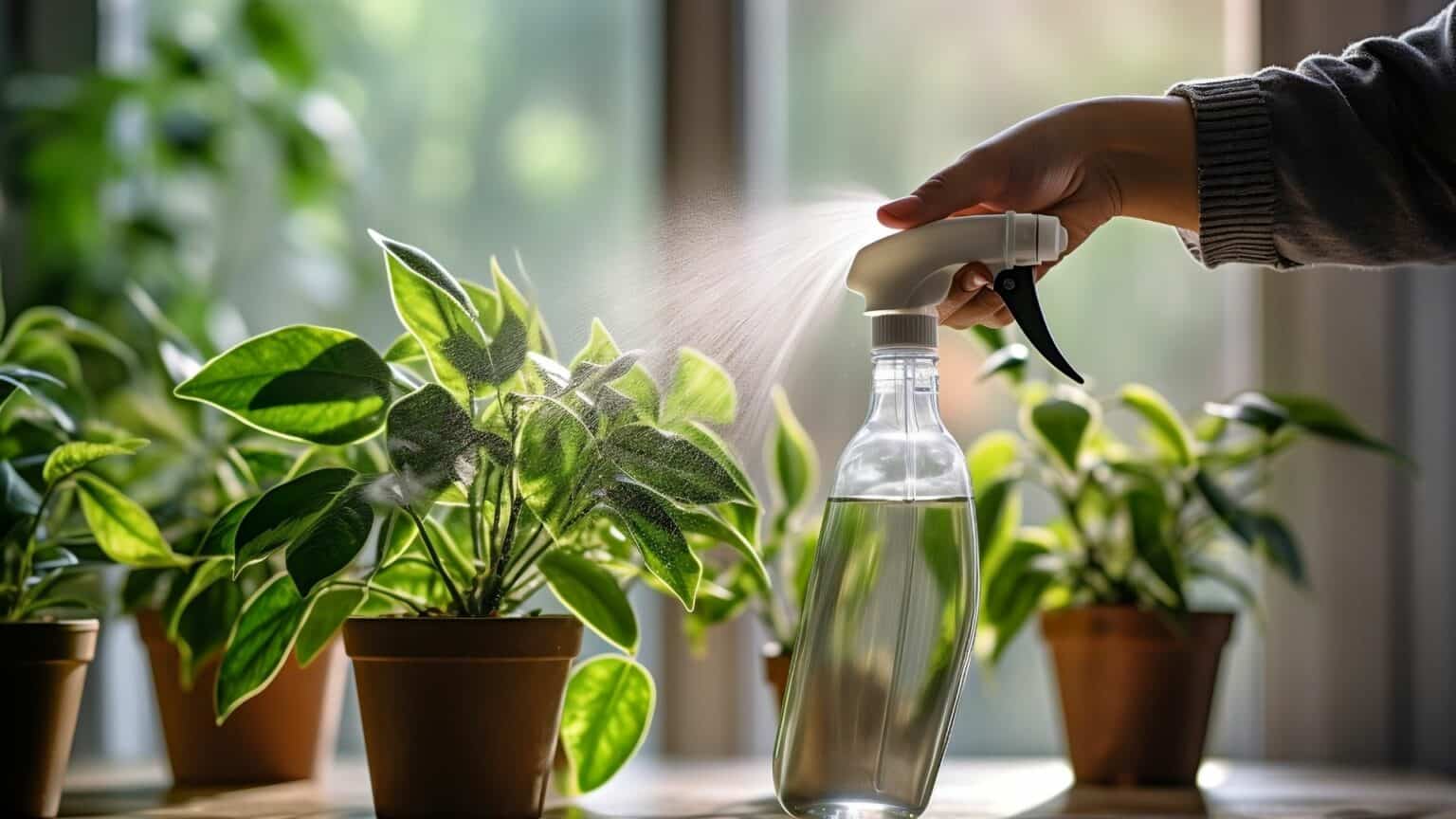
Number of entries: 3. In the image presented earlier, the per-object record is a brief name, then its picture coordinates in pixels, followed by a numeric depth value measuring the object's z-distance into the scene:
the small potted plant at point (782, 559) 0.98
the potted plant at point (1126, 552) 0.94
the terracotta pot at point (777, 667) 0.99
